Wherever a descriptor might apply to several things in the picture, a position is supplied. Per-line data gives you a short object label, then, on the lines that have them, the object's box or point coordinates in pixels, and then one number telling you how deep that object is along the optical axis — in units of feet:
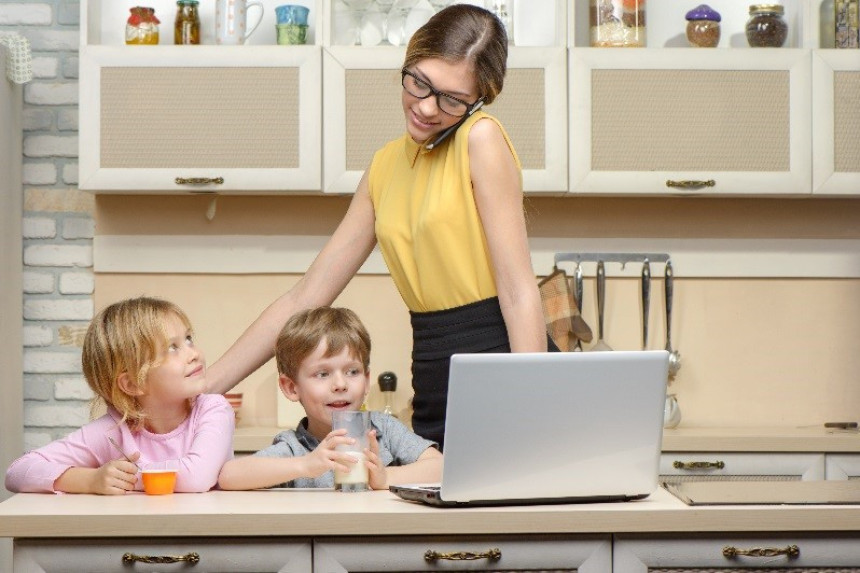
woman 10.51
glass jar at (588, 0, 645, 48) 18.16
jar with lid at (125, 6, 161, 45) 18.00
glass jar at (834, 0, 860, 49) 18.32
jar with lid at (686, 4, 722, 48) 18.46
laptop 7.88
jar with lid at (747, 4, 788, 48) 18.46
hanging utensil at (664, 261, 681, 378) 19.28
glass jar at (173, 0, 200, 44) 18.18
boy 10.48
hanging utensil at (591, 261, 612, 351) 19.02
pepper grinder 18.53
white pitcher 18.03
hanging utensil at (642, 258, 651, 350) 19.20
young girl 9.82
